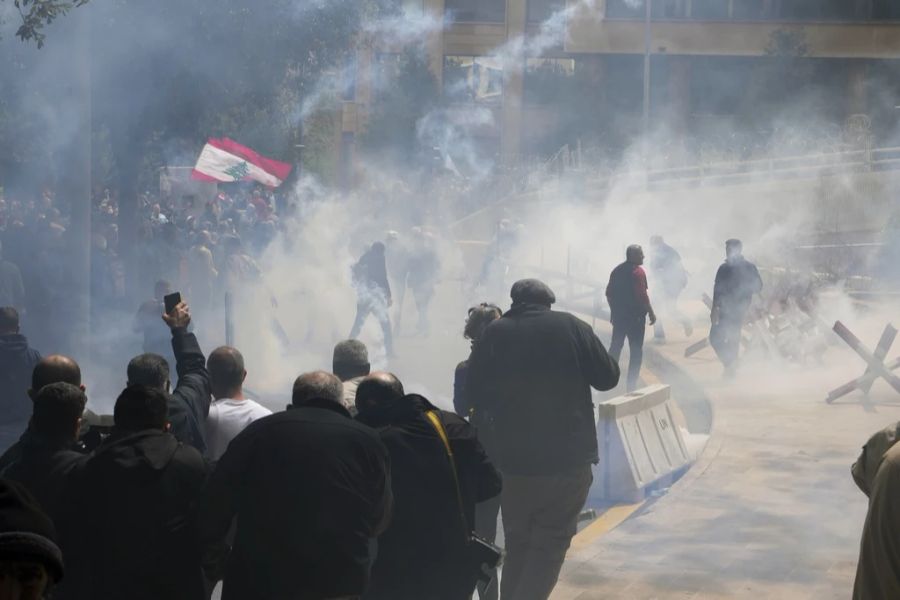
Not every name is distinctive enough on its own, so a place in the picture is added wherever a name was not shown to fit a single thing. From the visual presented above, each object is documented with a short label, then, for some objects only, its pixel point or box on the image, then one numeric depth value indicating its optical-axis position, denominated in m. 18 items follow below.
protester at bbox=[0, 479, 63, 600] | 3.95
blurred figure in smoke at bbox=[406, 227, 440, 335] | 39.66
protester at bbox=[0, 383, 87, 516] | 8.01
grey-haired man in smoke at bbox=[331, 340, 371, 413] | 10.68
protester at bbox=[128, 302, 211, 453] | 9.34
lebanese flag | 36.54
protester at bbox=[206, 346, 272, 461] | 10.15
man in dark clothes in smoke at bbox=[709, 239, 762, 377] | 28.86
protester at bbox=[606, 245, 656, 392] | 26.84
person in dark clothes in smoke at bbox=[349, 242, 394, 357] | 34.37
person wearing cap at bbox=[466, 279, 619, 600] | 11.57
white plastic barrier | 18.10
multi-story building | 93.14
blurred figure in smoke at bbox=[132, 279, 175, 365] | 20.65
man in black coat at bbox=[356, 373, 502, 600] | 8.79
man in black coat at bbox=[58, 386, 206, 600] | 7.58
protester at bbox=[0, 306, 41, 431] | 15.21
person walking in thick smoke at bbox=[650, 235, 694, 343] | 40.27
